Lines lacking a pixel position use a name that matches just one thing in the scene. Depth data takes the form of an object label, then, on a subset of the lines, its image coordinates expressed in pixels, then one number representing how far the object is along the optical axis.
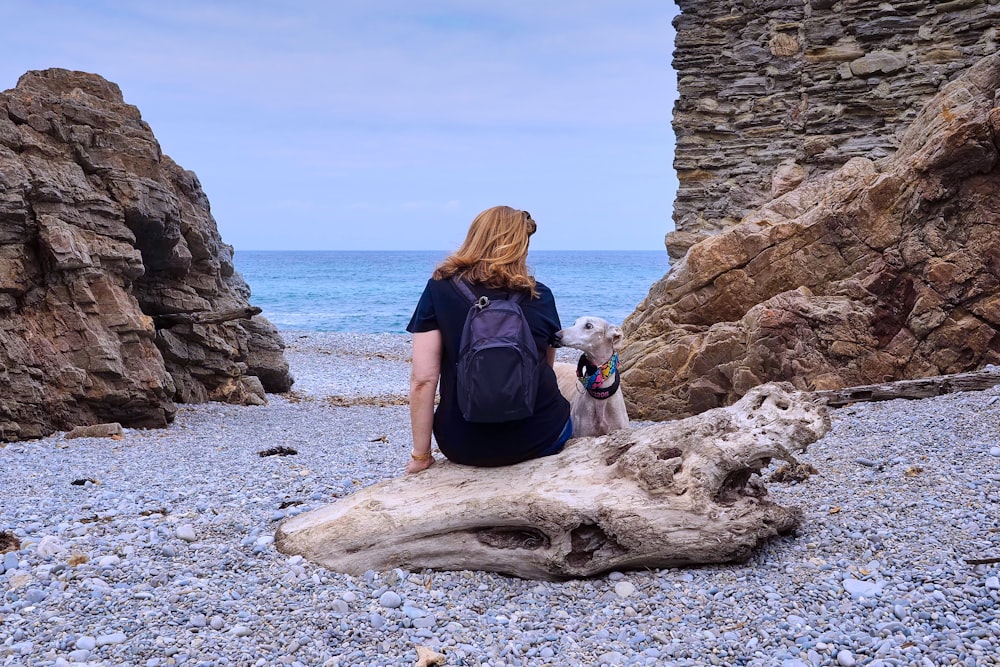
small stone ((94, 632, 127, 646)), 3.81
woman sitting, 4.76
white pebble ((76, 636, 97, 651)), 3.78
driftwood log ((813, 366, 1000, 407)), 7.71
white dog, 5.28
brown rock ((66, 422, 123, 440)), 9.53
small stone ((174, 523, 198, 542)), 5.20
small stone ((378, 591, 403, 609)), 4.29
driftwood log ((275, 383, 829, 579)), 4.47
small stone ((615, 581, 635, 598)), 4.38
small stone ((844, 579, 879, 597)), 4.09
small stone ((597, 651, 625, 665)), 3.70
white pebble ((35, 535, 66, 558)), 4.87
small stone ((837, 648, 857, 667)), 3.50
